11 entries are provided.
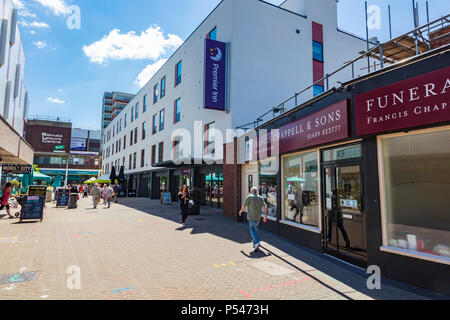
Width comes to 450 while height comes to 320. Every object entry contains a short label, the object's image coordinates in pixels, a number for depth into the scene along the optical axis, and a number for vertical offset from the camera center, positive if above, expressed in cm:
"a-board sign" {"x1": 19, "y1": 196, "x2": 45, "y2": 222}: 1134 -112
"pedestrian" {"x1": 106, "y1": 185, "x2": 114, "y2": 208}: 1900 -67
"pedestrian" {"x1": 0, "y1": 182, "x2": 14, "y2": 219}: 1209 -66
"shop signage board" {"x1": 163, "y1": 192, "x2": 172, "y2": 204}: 2055 -107
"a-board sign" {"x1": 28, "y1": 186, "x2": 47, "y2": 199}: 1464 -38
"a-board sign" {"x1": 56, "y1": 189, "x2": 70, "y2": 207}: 1878 -106
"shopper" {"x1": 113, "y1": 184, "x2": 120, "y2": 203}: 2633 -40
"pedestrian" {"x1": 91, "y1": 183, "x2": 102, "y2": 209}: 1834 -73
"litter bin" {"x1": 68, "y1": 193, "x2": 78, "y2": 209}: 1823 -120
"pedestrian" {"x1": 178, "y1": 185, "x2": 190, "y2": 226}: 1109 -92
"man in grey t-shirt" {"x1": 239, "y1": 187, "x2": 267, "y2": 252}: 728 -70
